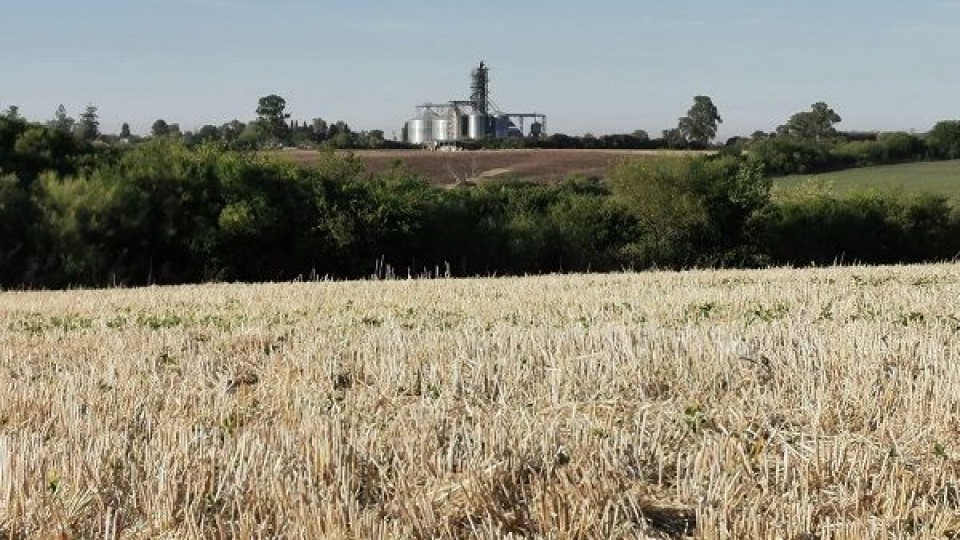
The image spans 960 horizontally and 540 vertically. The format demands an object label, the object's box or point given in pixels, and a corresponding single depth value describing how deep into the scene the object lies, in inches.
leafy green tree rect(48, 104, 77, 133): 4186.8
